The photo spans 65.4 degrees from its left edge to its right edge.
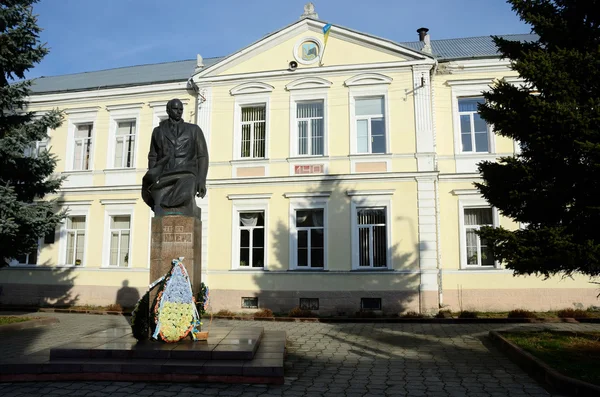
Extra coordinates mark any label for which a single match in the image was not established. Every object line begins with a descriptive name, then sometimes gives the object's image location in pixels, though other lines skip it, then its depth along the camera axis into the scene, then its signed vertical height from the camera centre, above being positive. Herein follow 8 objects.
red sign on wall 15.23 +2.84
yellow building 14.34 +2.11
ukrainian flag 15.36 +7.42
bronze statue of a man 8.05 +1.58
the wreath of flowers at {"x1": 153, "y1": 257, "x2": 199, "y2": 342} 7.19 -0.80
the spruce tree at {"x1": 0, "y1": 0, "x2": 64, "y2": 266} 11.61 +2.88
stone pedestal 7.74 +0.20
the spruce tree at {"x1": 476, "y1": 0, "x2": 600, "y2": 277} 7.15 +1.74
